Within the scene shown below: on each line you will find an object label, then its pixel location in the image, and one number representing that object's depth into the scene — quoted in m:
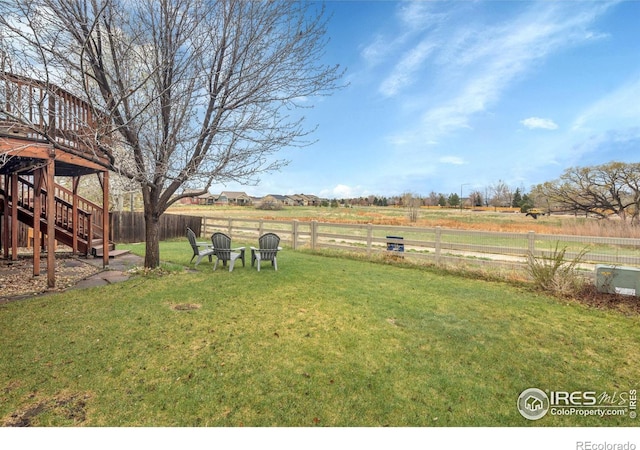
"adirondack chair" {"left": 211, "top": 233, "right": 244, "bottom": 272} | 6.98
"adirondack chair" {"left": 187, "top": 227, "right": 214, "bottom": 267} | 7.41
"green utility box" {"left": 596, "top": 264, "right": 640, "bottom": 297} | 4.92
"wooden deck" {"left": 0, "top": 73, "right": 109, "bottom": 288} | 4.33
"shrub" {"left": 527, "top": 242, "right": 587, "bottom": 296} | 5.41
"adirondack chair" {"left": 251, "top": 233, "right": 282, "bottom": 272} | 7.21
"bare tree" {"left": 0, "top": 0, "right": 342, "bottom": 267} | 5.67
